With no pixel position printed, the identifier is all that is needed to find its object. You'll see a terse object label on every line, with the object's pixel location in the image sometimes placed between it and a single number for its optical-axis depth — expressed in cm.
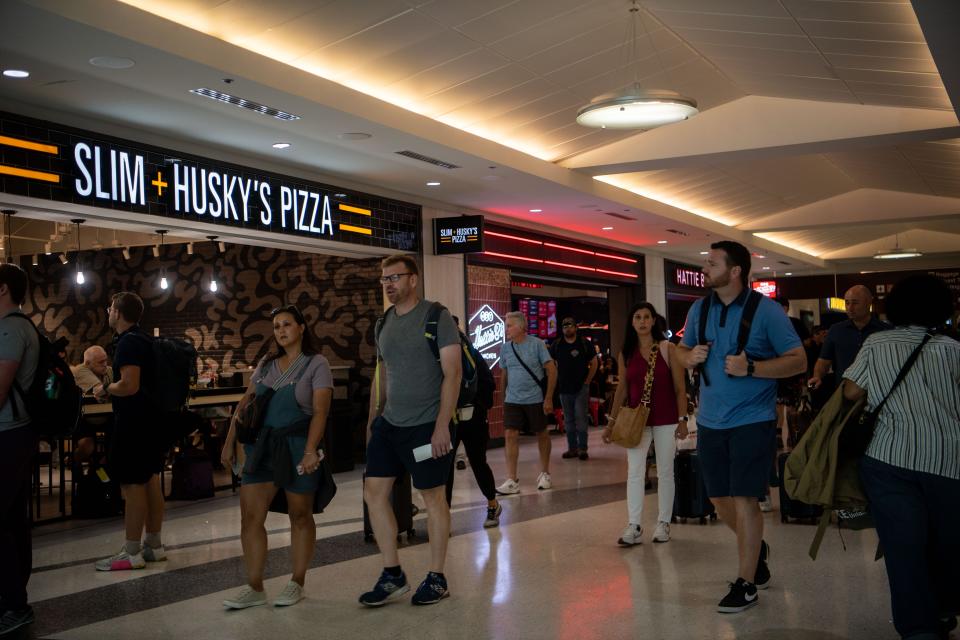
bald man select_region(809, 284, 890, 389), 612
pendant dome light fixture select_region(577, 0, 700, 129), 708
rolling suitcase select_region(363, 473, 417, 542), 595
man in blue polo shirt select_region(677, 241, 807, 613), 413
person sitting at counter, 805
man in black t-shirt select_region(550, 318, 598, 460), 1080
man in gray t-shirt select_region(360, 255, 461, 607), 437
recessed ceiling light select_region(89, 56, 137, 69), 583
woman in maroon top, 576
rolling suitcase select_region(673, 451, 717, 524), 638
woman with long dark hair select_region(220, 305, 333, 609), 439
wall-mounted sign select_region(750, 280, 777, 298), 2488
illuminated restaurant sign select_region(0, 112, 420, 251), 672
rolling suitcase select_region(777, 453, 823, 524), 622
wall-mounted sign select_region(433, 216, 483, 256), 1140
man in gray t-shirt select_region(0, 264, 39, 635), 416
